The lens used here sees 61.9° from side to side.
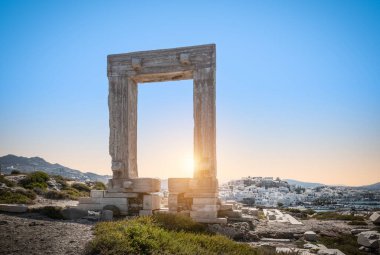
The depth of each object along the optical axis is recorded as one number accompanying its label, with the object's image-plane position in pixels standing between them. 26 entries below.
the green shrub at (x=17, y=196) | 14.12
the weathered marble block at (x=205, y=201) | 10.89
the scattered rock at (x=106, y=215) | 10.75
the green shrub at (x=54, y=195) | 18.25
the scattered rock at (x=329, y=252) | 7.69
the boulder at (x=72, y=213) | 10.77
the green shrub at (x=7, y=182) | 18.68
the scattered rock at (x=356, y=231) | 11.47
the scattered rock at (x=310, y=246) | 8.35
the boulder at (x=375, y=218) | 14.05
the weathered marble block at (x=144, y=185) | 11.88
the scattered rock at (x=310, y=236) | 9.81
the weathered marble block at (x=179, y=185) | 11.49
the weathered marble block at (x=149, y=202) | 11.77
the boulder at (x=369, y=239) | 9.11
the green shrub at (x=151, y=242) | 6.22
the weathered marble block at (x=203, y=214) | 10.72
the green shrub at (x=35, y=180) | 20.11
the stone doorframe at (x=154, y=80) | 11.63
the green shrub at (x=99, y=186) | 24.14
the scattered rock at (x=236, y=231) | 9.80
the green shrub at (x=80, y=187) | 24.25
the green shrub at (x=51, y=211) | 10.61
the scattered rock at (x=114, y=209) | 11.55
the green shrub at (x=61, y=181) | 23.27
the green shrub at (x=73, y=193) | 19.41
